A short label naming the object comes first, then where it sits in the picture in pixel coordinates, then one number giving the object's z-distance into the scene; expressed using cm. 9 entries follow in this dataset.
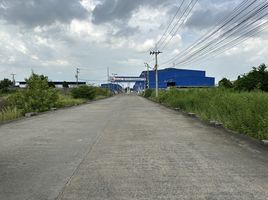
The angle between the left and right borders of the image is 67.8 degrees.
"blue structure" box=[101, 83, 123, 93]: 9219
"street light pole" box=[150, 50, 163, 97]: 3641
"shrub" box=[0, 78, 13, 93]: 5778
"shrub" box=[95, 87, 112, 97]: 5444
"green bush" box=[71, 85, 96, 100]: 3530
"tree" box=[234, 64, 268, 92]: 2378
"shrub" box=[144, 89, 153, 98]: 4835
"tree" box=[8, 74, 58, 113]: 1730
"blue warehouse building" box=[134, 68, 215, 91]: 6958
